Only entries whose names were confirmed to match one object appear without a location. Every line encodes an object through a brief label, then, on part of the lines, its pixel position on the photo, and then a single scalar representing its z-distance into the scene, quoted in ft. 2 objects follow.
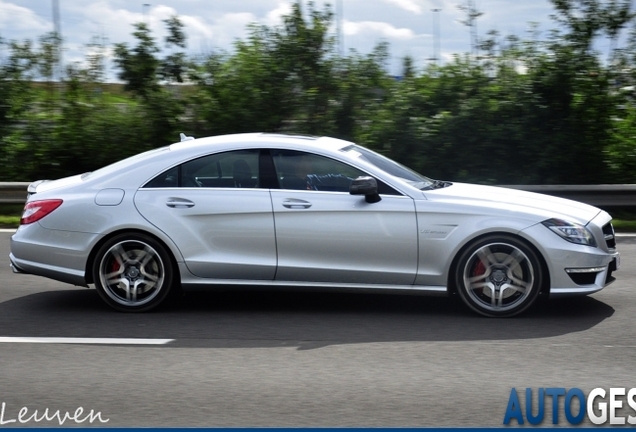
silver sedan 23.27
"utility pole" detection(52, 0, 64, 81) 53.36
